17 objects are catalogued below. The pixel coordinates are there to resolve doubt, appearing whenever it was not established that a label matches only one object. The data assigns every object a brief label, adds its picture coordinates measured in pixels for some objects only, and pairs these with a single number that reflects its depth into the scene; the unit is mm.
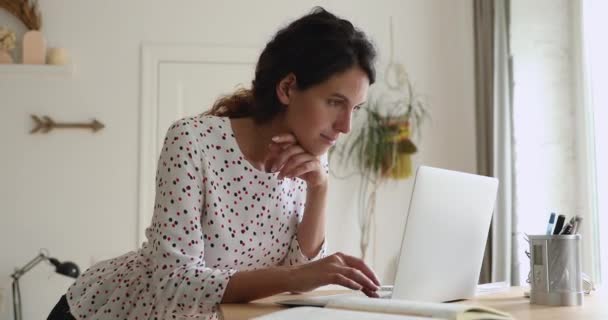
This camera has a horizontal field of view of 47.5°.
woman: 1283
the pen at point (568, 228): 1311
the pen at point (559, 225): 1314
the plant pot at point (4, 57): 3621
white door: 3734
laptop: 1156
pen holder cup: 1275
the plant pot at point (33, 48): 3633
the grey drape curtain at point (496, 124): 3396
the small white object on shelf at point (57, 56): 3639
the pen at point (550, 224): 1350
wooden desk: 1103
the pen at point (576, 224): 1325
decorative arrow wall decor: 3658
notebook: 906
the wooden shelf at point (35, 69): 3619
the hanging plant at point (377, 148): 3854
